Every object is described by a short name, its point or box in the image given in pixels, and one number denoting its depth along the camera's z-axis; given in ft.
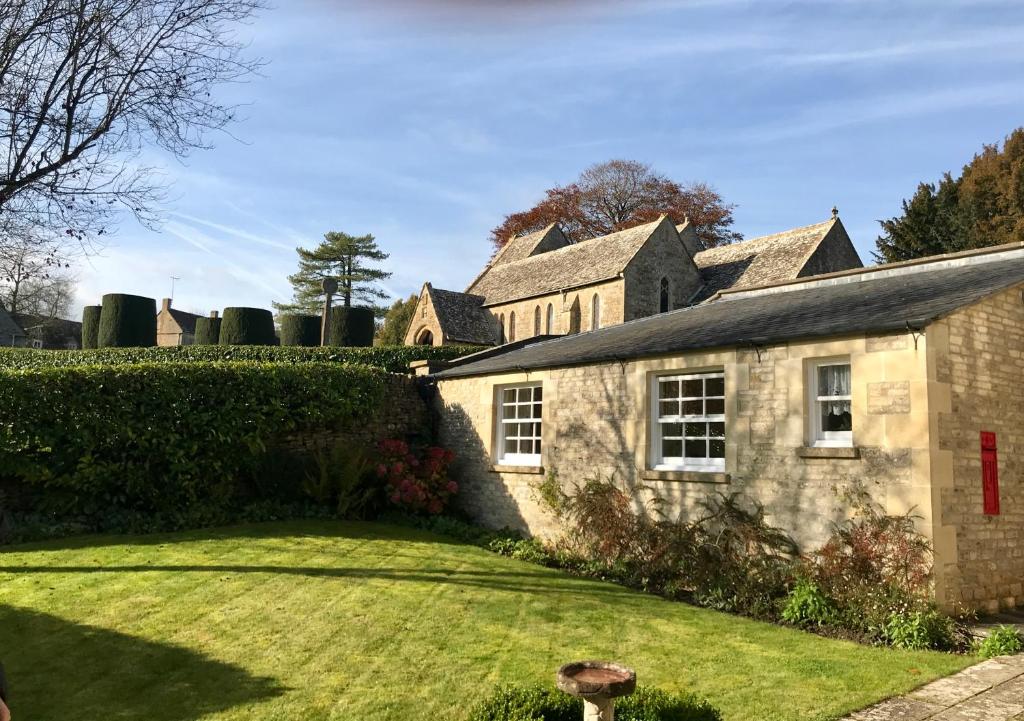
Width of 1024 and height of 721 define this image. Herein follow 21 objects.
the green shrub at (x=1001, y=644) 23.62
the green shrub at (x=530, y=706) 14.69
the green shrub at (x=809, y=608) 27.12
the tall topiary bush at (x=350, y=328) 105.60
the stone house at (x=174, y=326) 192.24
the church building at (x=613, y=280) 97.96
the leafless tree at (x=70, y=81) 32.09
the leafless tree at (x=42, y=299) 152.35
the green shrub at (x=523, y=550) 39.62
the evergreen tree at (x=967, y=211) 103.65
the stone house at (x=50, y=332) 176.45
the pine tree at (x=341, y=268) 172.04
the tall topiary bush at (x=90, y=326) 120.06
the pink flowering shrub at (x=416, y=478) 47.96
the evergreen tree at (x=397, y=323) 141.79
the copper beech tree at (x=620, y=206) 154.71
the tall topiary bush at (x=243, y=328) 107.86
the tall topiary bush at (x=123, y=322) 109.19
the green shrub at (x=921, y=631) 24.39
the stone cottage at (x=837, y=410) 27.58
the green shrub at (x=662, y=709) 14.78
